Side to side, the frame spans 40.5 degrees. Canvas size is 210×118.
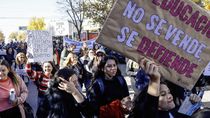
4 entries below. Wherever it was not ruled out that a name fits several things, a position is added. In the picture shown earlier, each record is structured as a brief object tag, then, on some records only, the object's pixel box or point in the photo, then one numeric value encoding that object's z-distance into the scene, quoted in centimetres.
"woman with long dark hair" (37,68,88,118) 288
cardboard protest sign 215
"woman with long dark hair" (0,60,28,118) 347
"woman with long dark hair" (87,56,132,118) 295
